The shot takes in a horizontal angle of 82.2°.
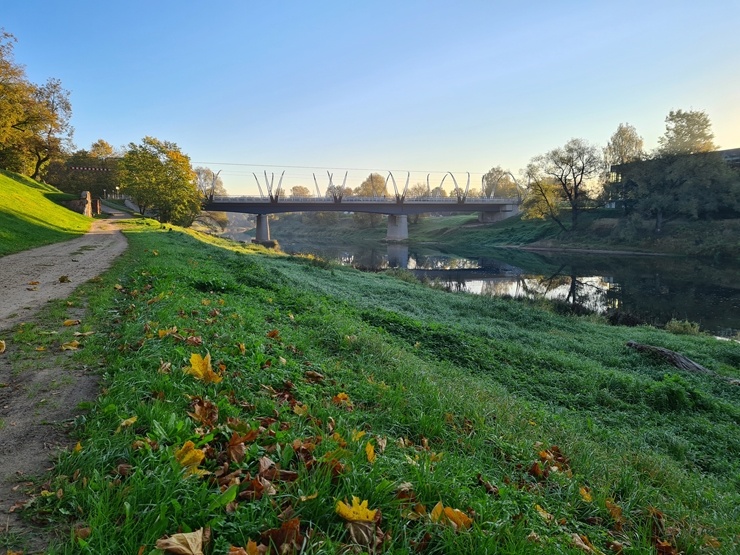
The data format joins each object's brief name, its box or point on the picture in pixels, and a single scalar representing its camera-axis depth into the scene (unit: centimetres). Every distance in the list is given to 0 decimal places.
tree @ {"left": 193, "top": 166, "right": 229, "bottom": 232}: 8162
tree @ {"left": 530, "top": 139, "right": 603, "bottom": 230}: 6681
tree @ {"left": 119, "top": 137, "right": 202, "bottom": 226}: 4728
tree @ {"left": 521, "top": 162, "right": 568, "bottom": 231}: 7094
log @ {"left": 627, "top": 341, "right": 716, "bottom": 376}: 1280
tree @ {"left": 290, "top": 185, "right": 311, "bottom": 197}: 17425
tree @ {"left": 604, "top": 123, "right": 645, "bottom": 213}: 8575
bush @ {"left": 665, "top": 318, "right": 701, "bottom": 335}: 2064
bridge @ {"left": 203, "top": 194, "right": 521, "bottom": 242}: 7631
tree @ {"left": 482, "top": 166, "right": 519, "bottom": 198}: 12369
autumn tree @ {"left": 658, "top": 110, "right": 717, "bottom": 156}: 6241
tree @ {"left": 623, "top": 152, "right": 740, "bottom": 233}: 5459
